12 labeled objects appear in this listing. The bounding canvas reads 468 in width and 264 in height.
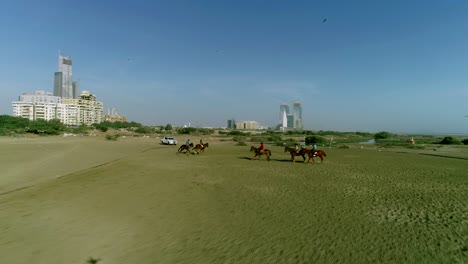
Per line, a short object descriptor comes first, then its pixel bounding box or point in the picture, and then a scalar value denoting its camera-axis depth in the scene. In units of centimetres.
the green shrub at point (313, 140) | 5982
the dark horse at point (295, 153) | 2288
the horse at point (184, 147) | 2866
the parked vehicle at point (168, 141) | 4569
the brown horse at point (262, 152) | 2429
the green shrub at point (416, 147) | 4486
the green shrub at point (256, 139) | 6512
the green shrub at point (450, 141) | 5648
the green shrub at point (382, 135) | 8706
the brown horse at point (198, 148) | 2894
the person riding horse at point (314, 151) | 2266
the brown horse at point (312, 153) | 2253
